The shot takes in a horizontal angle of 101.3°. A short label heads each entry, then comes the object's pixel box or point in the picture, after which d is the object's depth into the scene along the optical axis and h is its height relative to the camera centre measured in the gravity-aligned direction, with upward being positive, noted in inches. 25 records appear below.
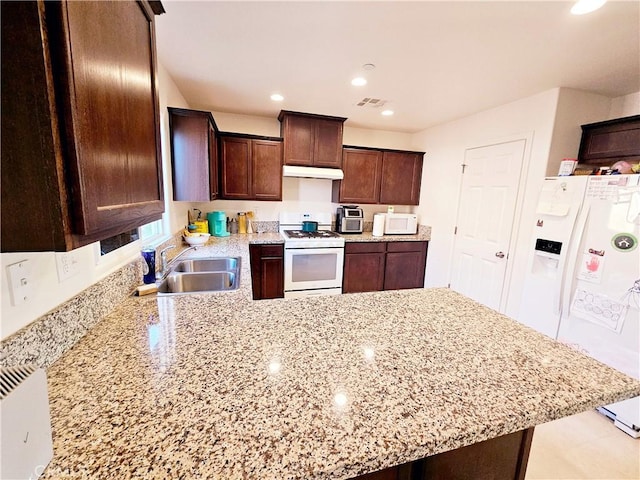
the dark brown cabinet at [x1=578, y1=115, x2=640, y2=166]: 80.8 +22.0
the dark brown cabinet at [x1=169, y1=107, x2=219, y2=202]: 93.8 +13.7
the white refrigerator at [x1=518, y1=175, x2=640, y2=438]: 67.4 -17.5
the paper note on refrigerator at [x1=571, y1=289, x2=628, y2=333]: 69.1 -27.4
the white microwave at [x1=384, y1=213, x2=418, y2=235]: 147.9 -12.8
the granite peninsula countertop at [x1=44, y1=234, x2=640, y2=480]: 21.0 -20.4
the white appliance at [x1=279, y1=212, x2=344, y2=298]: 124.3 -31.5
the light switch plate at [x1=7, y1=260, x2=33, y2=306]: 26.9 -10.1
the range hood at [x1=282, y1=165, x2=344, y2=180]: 128.0 +12.5
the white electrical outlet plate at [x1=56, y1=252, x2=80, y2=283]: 34.2 -10.4
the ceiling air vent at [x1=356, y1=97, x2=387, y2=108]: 106.9 +40.5
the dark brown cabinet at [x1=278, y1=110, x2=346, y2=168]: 126.6 +28.9
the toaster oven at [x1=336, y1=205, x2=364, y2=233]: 145.6 -10.9
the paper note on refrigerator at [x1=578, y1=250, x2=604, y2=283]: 73.1 -16.2
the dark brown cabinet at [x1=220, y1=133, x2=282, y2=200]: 125.2 +13.5
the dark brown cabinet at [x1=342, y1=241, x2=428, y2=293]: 137.5 -35.1
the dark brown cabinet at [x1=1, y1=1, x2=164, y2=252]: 16.8 +4.5
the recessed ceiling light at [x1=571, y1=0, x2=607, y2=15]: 50.9 +39.8
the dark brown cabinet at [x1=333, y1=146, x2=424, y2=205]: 143.1 +13.1
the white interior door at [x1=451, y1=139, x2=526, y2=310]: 104.8 -6.2
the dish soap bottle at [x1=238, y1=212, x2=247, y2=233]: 136.8 -14.6
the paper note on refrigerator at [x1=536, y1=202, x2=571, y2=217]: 81.1 -0.3
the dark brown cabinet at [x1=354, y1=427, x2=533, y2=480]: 29.1 -30.4
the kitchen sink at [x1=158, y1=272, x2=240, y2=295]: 68.5 -24.2
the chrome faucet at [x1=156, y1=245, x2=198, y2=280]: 65.2 -19.9
